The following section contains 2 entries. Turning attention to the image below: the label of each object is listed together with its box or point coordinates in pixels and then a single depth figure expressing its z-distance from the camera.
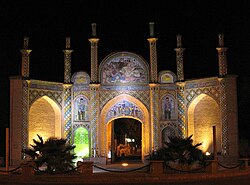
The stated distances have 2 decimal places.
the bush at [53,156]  20.83
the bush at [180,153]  22.22
